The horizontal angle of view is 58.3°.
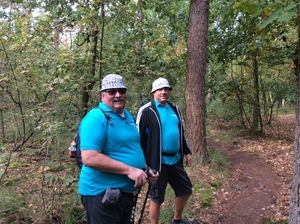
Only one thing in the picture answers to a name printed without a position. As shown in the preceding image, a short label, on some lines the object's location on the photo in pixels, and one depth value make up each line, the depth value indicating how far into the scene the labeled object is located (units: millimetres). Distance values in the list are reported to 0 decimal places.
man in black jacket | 3494
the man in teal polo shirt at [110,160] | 2189
